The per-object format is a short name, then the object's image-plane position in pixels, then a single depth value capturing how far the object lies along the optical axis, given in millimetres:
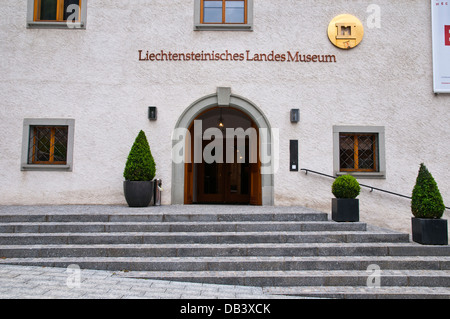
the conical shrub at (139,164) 6863
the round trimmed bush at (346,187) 5898
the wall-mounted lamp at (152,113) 7664
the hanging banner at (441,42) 7785
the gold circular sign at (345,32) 7867
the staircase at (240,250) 4277
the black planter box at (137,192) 6852
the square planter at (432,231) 5156
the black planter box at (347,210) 5840
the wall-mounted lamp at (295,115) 7656
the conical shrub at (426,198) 5242
